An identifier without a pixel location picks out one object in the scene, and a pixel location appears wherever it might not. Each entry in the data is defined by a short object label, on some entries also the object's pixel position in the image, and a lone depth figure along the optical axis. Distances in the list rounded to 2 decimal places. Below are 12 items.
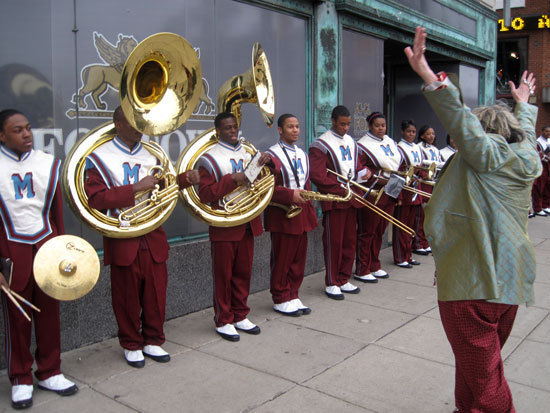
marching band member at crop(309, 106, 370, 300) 5.89
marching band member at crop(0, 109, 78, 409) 3.49
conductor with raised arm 2.83
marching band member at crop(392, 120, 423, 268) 7.57
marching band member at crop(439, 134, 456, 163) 8.80
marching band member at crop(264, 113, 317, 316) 5.31
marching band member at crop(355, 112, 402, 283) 6.78
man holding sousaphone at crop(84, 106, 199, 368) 3.91
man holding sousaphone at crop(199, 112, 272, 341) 4.57
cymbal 3.34
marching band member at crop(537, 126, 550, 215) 12.34
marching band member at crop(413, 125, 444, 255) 8.17
